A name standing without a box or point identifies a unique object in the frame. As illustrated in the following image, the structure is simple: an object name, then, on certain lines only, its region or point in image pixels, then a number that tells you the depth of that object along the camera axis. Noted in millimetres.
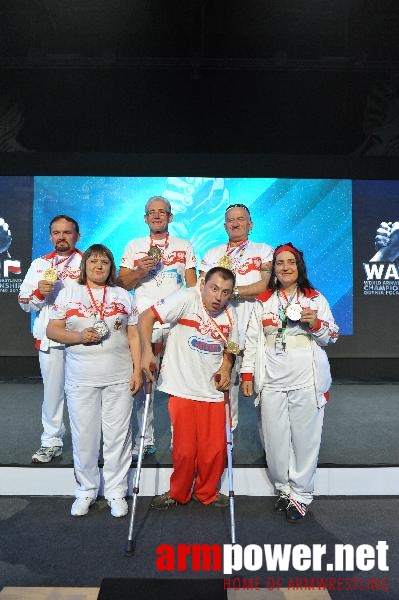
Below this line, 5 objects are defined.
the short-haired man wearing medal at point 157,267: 3493
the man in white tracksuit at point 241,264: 3297
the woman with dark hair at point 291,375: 2977
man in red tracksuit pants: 2967
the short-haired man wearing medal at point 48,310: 3432
